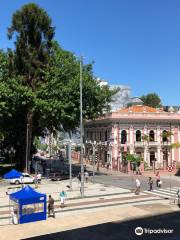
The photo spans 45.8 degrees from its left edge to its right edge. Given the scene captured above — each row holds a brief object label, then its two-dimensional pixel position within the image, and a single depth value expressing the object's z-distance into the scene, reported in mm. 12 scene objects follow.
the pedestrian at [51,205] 13674
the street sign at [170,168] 31007
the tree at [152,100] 65520
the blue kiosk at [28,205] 12780
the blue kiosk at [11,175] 19291
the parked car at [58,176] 24554
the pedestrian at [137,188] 18939
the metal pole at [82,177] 18193
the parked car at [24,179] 22772
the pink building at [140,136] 33973
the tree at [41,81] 24202
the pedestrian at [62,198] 15629
